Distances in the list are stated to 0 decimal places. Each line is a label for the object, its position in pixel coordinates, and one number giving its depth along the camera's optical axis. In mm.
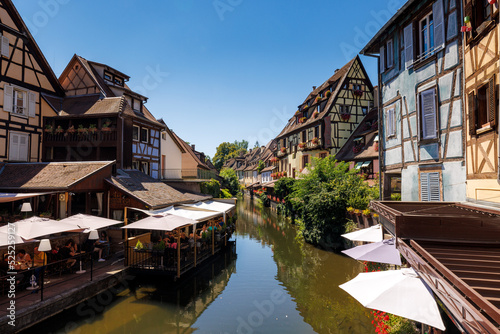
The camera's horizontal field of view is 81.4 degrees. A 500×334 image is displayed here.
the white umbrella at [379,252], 7738
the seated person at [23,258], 9758
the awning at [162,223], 11297
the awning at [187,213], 13466
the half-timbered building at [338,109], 27875
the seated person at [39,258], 10384
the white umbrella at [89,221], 11430
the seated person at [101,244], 12577
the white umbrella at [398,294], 4527
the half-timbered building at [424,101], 9445
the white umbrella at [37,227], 8914
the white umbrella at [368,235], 10266
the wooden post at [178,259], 11516
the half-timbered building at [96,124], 19359
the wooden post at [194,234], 13007
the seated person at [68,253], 10984
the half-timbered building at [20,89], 17125
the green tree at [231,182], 55562
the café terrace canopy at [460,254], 3113
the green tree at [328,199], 17047
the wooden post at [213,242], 15297
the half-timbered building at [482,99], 6918
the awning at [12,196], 12258
